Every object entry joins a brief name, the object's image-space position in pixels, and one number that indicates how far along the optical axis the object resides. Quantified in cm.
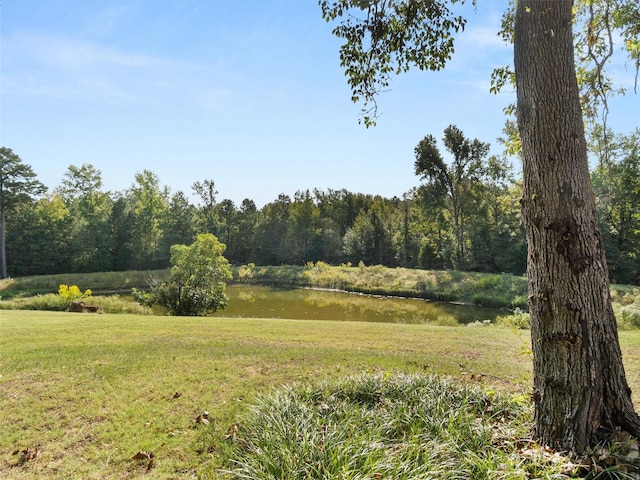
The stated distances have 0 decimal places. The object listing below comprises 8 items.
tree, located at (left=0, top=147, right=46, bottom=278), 2628
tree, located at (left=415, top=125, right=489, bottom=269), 2695
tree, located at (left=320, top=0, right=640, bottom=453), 256
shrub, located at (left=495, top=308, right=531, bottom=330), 1004
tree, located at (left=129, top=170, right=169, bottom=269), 3525
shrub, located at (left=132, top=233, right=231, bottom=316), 1334
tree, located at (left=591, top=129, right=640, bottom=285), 2231
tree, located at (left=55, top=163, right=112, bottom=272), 3247
